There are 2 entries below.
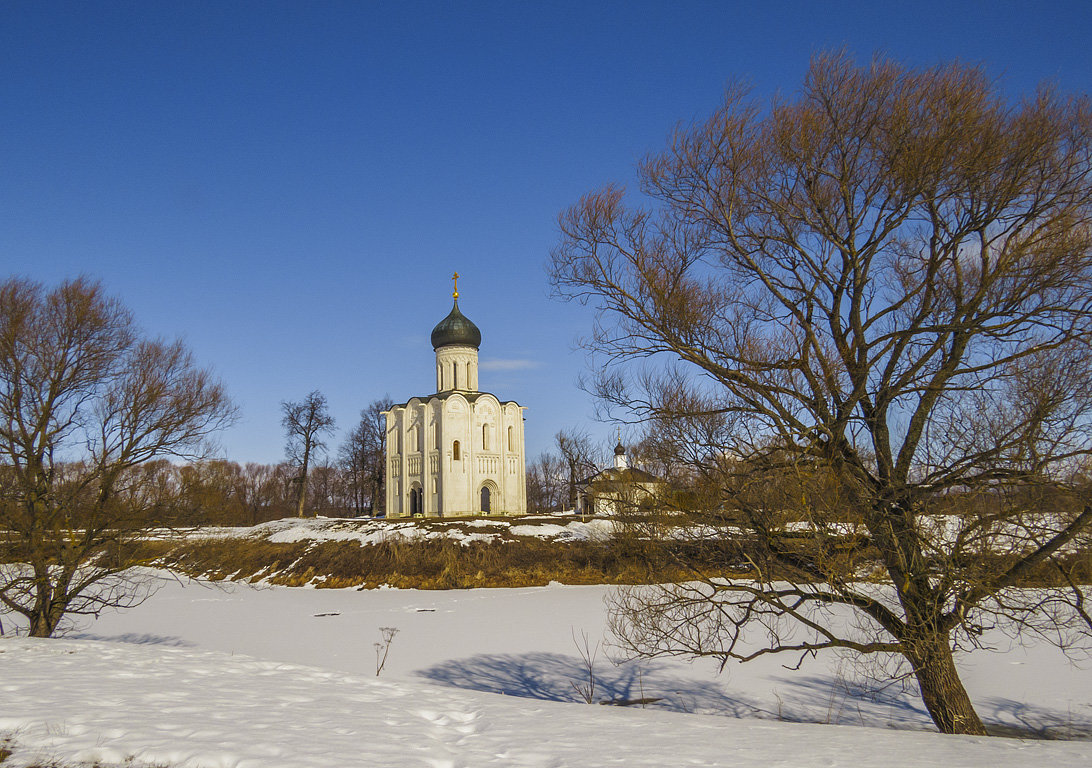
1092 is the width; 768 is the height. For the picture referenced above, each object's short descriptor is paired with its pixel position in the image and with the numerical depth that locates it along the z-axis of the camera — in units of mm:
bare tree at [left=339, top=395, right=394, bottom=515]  47312
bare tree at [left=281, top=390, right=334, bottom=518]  43125
